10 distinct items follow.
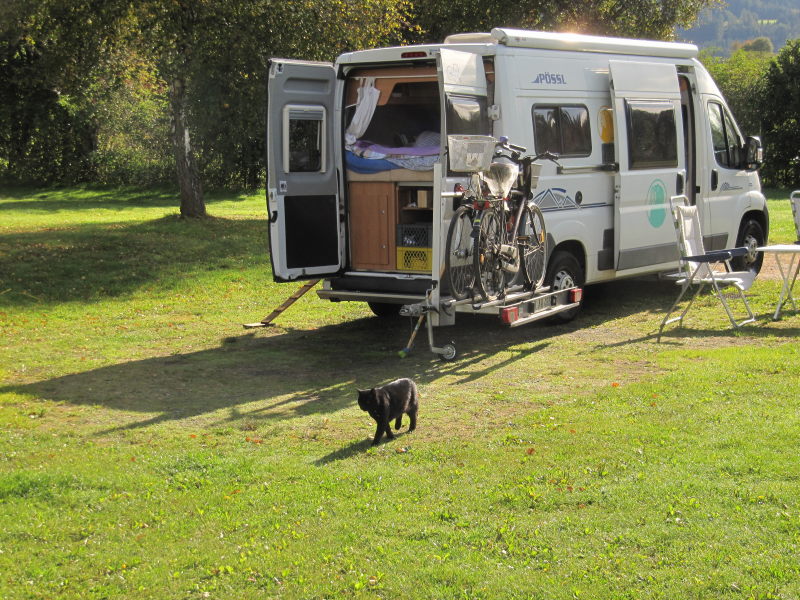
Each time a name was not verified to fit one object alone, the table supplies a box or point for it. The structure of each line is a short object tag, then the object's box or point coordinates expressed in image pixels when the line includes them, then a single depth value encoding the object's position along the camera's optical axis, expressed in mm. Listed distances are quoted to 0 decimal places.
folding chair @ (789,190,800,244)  11641
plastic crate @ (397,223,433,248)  9992
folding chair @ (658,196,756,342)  9839
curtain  10234
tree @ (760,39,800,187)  32844
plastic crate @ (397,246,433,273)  10062
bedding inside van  9883
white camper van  9555
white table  10117
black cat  6461
